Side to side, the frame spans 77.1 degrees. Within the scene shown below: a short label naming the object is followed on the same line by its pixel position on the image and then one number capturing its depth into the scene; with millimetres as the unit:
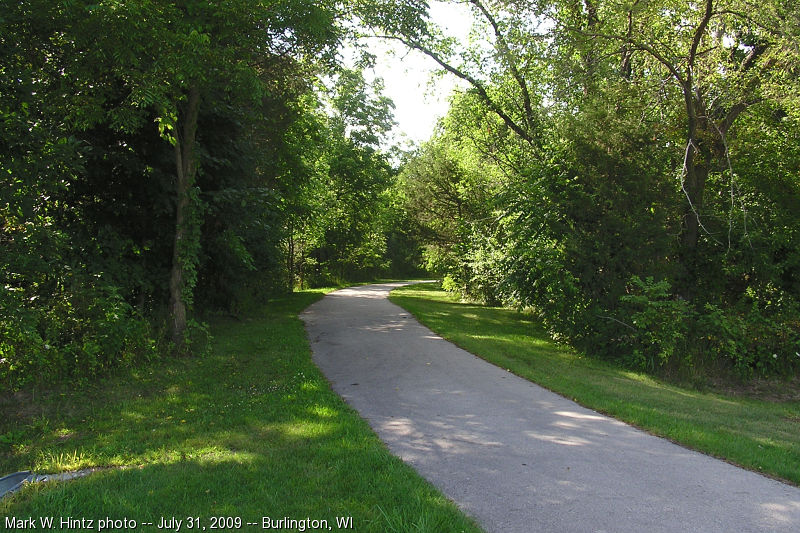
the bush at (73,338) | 7230
